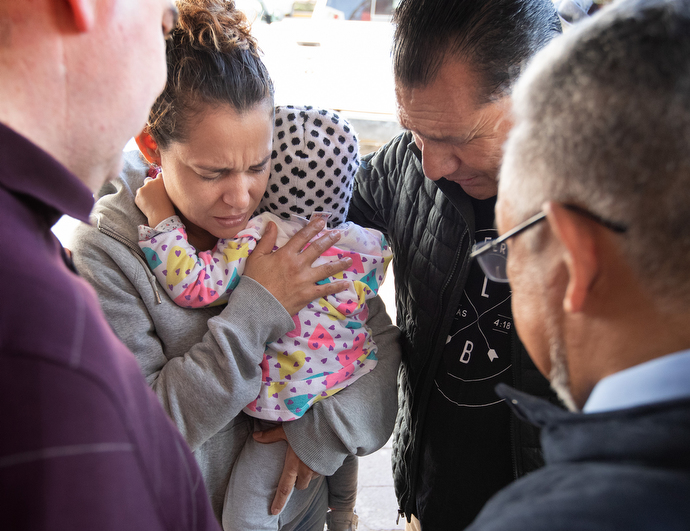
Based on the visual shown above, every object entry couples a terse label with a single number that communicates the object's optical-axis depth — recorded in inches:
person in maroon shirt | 21.3
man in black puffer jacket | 49.6
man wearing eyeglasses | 21.2
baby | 53.1
